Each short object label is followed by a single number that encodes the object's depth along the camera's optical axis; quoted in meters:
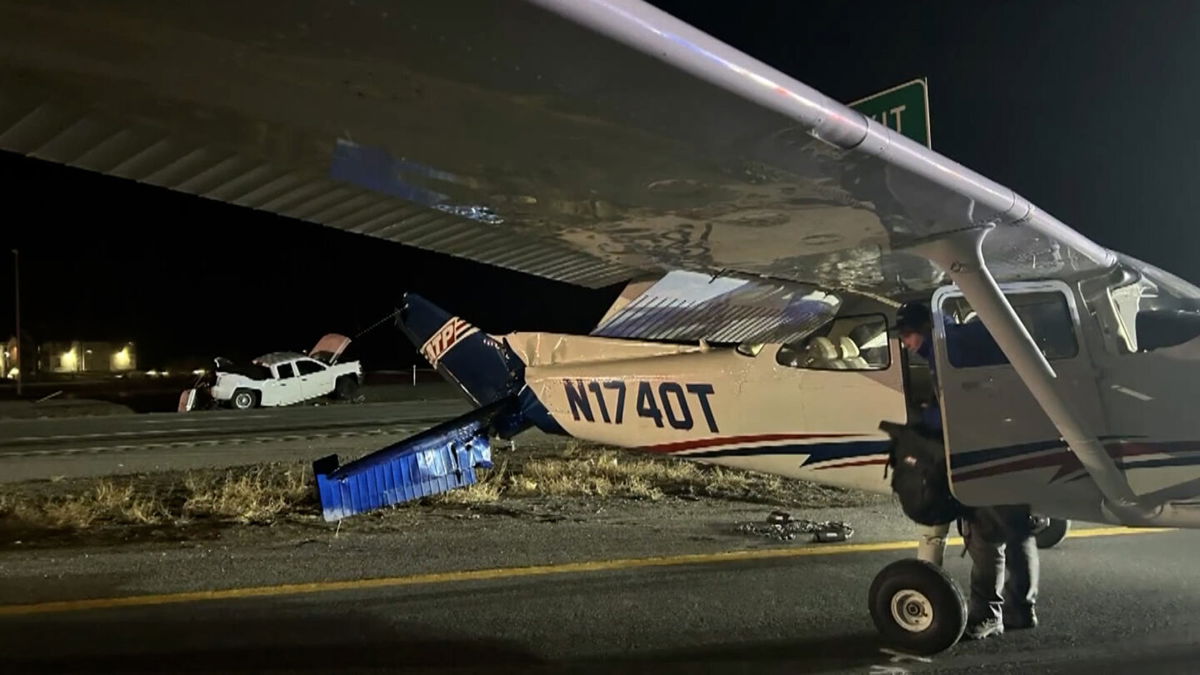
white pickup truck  24.69
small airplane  2.10
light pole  32.56
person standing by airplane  4.86
